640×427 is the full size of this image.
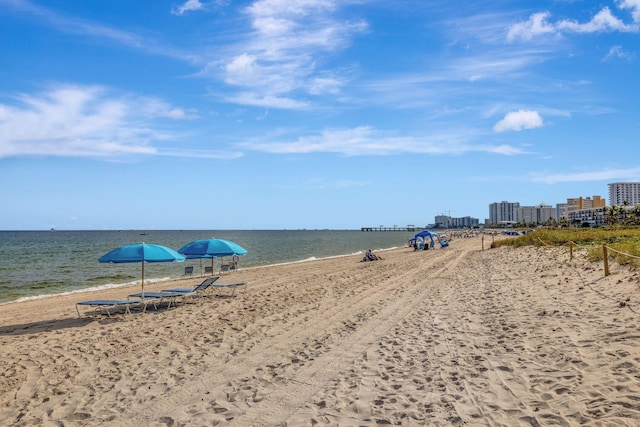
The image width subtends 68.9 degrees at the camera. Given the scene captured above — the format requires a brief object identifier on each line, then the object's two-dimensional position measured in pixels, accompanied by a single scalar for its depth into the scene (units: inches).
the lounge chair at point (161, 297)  480.7
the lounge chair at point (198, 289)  497.5
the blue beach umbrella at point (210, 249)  531.2
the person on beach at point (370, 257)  1130.7
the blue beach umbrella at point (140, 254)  409.1
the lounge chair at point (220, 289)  542.0
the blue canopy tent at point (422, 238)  1643.7
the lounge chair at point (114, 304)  435.2
